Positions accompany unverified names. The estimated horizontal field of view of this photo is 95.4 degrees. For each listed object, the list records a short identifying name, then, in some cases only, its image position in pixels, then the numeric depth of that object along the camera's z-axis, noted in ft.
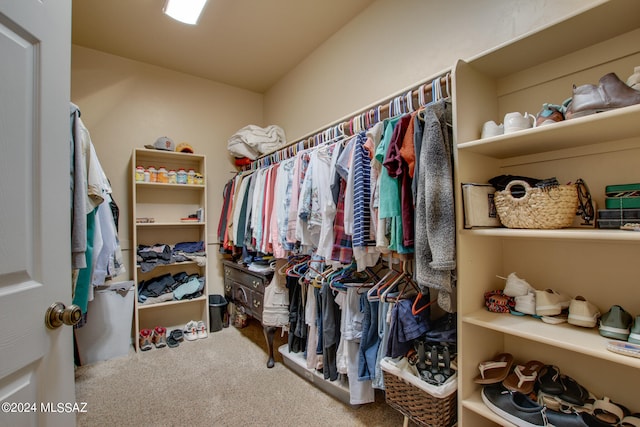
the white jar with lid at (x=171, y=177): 9.43
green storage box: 3.16
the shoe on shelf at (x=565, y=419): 3.15
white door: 2.20
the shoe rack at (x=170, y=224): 9.44
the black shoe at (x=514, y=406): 3.33
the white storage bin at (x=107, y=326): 7.82
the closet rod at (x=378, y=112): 4.57
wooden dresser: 7.47
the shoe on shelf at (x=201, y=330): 9.29
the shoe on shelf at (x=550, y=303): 3.73
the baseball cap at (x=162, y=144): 9.18
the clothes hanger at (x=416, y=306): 4.37
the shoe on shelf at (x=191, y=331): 9.16
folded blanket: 10.13
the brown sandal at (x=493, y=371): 3.92
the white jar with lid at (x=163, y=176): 9.29
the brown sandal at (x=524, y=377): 3.71
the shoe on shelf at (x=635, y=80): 2.98
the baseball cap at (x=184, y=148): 9.56
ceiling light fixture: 6.40
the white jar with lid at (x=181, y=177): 9.52
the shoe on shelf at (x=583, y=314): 3.48
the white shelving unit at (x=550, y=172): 3.36
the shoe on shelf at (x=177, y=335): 9.00
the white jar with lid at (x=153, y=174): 9.14
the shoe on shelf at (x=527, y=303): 3.91
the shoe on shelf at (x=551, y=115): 3.48
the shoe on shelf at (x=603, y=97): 2.91
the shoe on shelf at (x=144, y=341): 8.48
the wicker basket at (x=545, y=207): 3.37
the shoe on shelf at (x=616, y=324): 3.17
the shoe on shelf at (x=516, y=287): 4.06
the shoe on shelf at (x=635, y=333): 2.97
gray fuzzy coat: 3.74
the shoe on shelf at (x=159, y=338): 8.64
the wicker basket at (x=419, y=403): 3.98
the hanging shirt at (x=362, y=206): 4.65
